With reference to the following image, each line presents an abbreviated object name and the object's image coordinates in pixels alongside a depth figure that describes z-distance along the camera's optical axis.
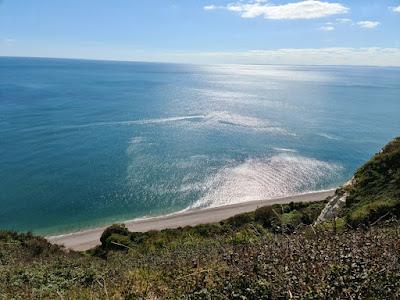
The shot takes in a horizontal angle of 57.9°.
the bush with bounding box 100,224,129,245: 35.16
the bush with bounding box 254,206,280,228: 31.48
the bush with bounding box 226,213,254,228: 35.64
